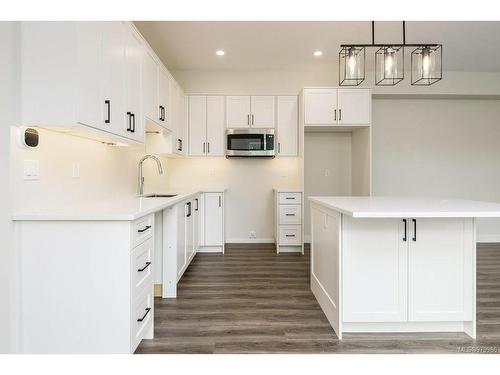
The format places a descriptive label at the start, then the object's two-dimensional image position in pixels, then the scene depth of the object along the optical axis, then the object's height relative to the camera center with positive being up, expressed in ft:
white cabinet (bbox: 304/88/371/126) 15.35 +3.86
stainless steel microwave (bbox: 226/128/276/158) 16.06 +2.27
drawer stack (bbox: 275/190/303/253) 15.39 -1.50
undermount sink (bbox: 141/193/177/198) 12.38 -0.27
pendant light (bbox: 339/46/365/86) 8.59 +3.27
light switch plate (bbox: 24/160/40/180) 6.23 +0.35
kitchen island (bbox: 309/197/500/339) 7.18 -1.79
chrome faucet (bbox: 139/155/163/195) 11.92 +0.29
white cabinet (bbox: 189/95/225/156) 16.38 +3.16
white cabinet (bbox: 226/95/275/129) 16.35 +3.86
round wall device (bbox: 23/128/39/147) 6.14 +0.97
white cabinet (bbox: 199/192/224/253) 15.43 -1.61
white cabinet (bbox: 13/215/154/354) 5.74 -1.73
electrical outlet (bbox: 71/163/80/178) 7.89 +0.41
